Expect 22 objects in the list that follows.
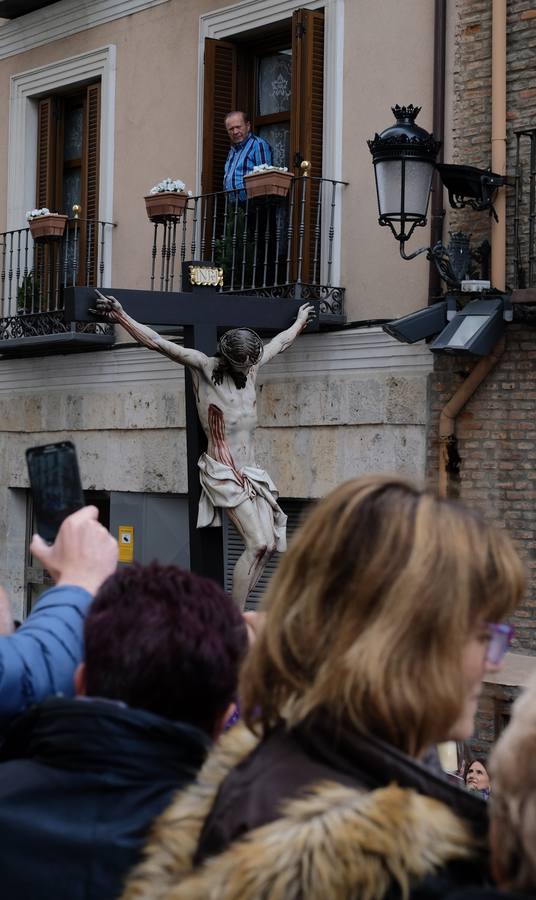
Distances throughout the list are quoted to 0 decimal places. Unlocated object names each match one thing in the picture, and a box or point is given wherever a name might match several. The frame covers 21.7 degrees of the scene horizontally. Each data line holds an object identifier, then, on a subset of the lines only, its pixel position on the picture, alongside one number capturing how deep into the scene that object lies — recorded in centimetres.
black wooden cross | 981
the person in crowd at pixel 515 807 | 170
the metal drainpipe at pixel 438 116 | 1043
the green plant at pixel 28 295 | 1356
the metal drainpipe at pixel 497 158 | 989
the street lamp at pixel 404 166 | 927
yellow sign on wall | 1306
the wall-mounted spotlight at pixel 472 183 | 968
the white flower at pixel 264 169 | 1089
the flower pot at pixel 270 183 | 1088
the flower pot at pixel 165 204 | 1153
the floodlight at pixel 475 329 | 955
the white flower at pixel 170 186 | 1160
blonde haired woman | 175
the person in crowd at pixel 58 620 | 257
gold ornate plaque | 1012
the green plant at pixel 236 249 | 1155
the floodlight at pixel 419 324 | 980
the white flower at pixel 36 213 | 1304
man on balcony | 1177
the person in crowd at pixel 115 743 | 224
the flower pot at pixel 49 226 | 1290
